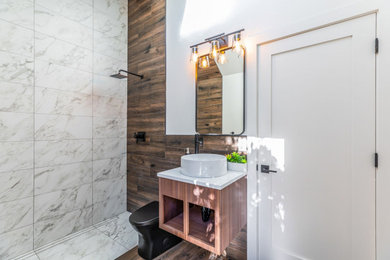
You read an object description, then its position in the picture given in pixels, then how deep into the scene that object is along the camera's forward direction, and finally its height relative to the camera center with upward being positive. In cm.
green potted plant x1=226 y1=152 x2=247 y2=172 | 162 -30
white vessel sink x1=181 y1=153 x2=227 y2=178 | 144 -31
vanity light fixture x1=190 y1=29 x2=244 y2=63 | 162 +79
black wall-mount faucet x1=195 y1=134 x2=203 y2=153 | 192 -13
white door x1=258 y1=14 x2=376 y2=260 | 119 -10
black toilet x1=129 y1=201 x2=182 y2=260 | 171 -104
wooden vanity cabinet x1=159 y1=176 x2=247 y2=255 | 129 -68
